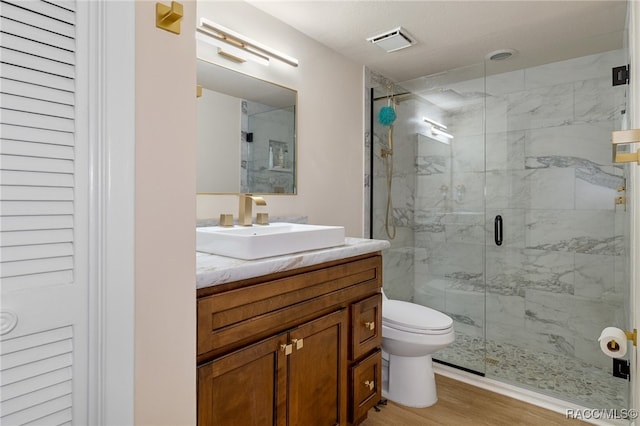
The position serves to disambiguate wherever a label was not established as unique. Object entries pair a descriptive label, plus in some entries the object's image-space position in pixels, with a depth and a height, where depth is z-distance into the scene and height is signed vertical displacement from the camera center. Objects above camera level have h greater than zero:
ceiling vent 2.17 +1.08
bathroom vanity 1.06 -0.48
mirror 1.75 +0.41
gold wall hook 0.73 +0.41
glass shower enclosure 2.58 +0.00
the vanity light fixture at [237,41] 1.69 +0.87
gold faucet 1.79 -0.01
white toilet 1.99 -0.82
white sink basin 1.25 -0.13
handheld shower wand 2.84 +0.40
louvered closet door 0.60 -0.02
